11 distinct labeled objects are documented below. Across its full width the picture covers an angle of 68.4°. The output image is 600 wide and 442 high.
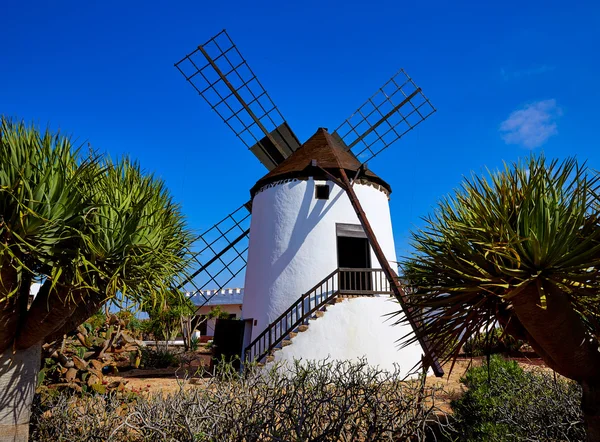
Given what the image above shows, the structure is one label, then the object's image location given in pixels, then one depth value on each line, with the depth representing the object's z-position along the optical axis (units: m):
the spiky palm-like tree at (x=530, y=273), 3.21
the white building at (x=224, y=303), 33.94
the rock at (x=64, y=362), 7.71
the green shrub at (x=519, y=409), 5.71
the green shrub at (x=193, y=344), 22.79
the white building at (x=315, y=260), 11.73
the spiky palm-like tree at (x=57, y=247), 4.16
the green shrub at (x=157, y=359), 16.19
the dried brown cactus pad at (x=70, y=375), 7.48
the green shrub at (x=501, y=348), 16.09
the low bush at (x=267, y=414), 3.79
